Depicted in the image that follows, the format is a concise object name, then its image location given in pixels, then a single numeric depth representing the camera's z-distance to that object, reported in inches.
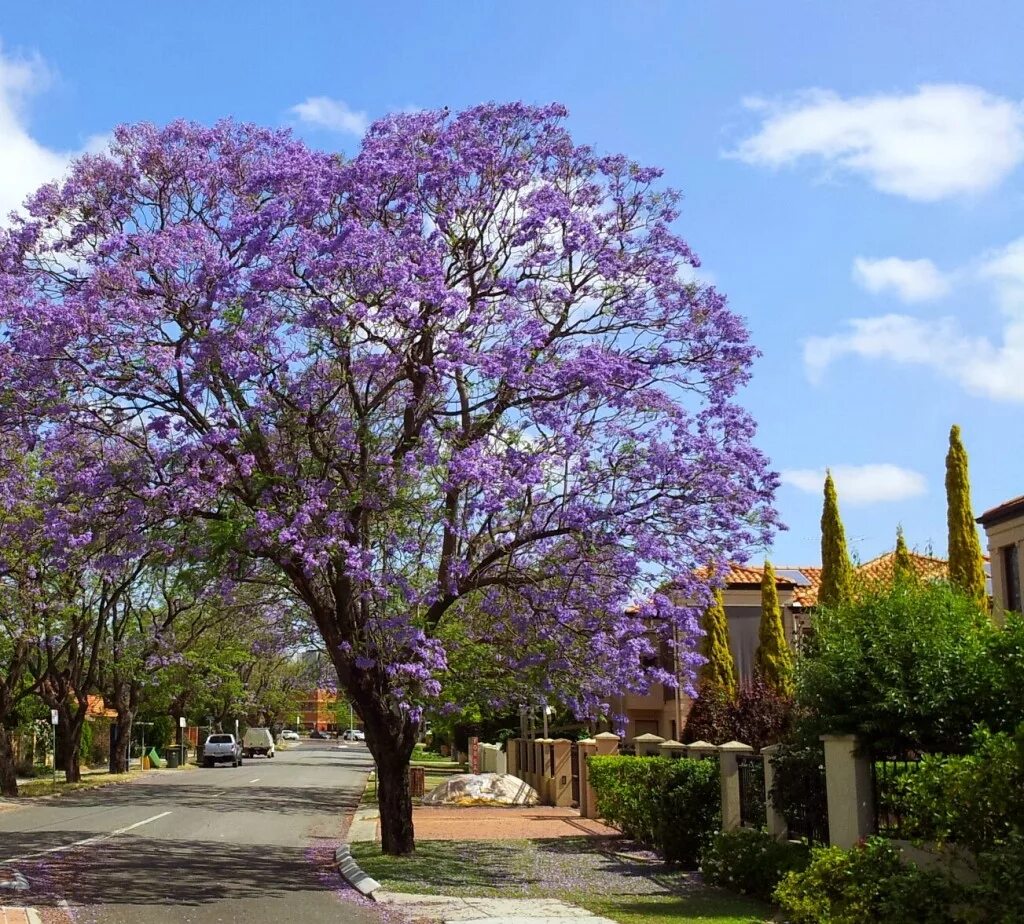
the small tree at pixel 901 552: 1170.8
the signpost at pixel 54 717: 1588.3
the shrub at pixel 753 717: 885.2
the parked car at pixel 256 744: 3309.5
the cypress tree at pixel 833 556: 1320.1
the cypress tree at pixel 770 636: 1322.6
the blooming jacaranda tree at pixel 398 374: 636.1
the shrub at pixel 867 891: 356.8
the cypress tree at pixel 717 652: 1385.3
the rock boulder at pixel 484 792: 1267.2
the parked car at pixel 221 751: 2571.4
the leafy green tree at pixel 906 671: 474.3
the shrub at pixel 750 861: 539.5
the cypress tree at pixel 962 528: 1240.2
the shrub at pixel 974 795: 345.1
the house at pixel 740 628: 1630.2
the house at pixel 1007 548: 1209.4
